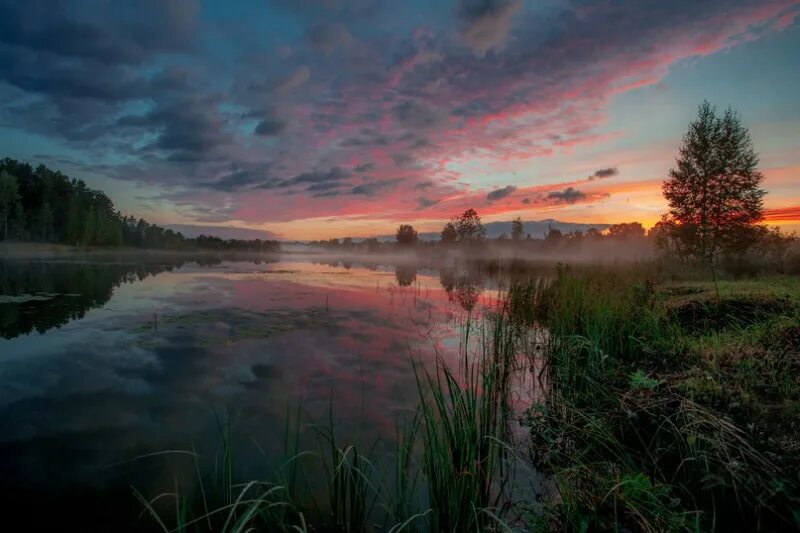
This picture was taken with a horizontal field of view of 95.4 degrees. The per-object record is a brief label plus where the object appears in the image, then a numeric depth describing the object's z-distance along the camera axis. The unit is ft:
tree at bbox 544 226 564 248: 332.80
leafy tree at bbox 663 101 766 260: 82.04
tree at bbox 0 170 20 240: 212.62
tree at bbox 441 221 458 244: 323.78
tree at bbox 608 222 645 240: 316.60
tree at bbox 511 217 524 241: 349.96
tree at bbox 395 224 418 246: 422.00
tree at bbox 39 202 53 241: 236.22
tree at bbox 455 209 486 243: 293.23
